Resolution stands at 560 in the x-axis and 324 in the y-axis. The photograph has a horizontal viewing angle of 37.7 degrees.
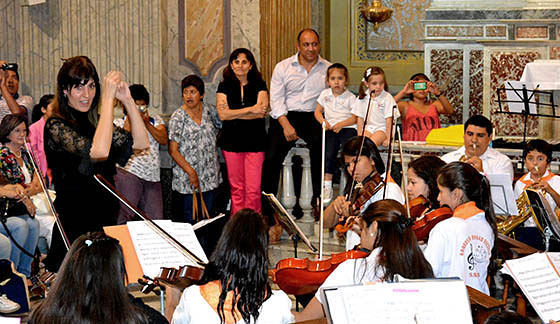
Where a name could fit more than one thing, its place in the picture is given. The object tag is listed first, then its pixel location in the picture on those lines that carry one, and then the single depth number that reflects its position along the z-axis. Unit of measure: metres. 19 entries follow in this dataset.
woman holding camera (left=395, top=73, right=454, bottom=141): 7.90
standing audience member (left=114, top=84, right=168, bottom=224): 7.00
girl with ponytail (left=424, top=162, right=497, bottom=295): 4.22
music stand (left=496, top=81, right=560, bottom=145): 7.17
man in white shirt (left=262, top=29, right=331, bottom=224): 7.19
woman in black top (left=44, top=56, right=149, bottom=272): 4.06
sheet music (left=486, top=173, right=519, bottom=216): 5.57
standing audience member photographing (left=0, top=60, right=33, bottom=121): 7.80
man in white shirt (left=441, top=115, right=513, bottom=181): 6.26
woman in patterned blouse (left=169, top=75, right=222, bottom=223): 7.25
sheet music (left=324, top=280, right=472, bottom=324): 2.81
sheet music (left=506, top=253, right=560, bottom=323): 3.38
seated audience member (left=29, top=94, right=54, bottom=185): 6.90
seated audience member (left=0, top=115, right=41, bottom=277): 6.38
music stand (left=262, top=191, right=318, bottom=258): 4.47
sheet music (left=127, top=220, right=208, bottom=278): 4.18
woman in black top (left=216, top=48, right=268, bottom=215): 7.12
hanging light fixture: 12.15
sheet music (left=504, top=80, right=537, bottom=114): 7.48
